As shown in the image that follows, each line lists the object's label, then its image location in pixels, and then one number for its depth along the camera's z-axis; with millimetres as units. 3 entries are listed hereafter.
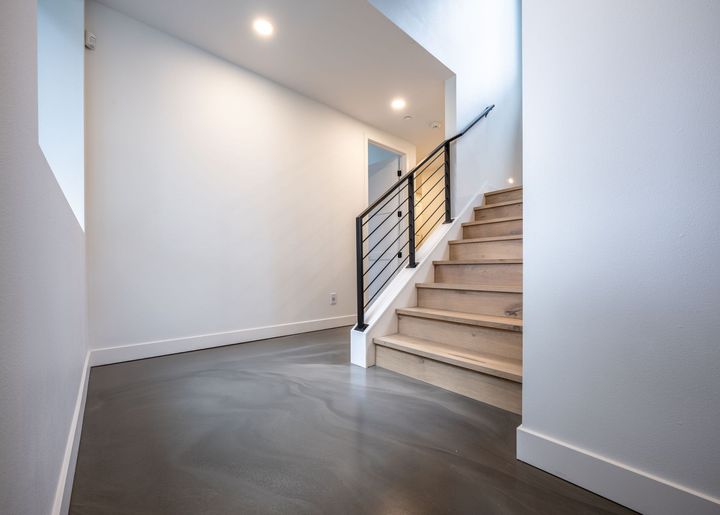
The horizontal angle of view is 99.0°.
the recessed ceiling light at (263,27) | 2213
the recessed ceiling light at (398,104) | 3332
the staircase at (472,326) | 1497
